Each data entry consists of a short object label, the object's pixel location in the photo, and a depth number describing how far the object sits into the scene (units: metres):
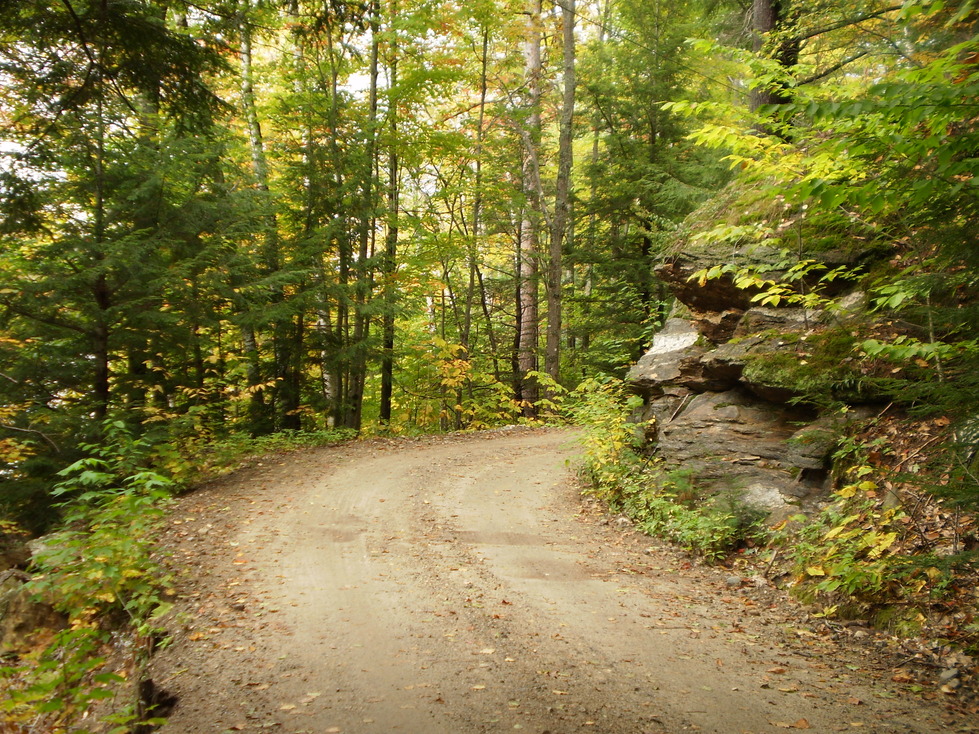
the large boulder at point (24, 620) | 6.06
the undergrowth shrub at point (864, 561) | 5.04
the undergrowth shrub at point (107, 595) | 4.11
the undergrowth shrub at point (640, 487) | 7.12
